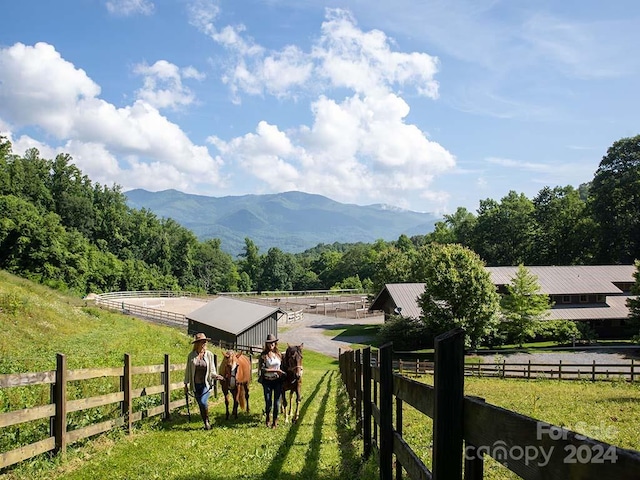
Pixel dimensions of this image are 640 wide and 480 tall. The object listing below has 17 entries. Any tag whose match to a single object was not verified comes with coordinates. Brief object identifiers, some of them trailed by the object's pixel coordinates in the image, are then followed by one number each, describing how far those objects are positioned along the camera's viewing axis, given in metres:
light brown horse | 10.97
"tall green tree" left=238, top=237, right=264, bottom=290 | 133.73
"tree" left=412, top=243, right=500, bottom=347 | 36.69
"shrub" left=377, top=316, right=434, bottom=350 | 41.22
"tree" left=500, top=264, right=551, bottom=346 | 40.66
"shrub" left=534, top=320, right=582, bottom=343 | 41.88
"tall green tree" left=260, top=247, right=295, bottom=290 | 131.25
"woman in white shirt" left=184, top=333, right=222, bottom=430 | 9.74
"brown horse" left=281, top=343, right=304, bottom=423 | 10.62
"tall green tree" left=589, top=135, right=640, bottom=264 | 63.41
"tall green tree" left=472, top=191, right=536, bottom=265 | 79.19
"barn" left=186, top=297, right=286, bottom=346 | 41.25
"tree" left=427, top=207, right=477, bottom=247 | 85.50
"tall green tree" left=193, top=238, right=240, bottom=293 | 126.18
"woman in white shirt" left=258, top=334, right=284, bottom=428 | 10.20
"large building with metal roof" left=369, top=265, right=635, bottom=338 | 46.03
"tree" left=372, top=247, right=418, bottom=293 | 64.19
